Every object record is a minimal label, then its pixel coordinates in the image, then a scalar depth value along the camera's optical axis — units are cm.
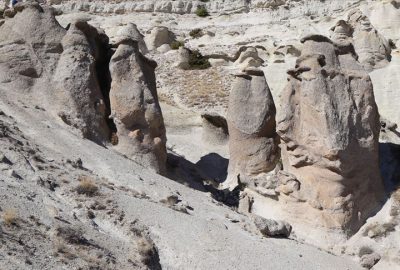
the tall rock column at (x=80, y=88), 1725
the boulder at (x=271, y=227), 1391
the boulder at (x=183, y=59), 3581
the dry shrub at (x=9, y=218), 1016
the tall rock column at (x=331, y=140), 1617
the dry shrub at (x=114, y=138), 1778
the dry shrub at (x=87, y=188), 1274
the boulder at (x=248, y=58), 3484
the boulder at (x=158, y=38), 4262
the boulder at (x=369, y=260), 1427
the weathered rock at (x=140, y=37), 3635
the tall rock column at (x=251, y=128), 1886
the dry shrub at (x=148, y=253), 1091
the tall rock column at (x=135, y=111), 1767
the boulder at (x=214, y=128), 2284
